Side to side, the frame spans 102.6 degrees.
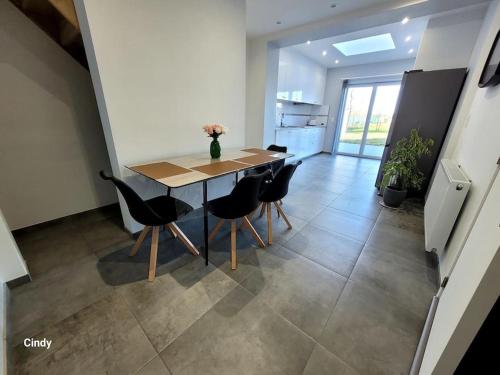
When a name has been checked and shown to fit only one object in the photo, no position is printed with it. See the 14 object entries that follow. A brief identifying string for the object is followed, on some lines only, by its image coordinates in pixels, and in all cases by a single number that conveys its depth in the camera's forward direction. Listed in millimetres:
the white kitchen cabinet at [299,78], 4712
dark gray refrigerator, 2869
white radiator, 1601
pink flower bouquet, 2100
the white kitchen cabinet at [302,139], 4930
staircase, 1591
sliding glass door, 5945
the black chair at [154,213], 1438
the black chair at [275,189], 2025
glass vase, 2236
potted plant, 2912
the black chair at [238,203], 1587
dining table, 1617
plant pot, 3021
